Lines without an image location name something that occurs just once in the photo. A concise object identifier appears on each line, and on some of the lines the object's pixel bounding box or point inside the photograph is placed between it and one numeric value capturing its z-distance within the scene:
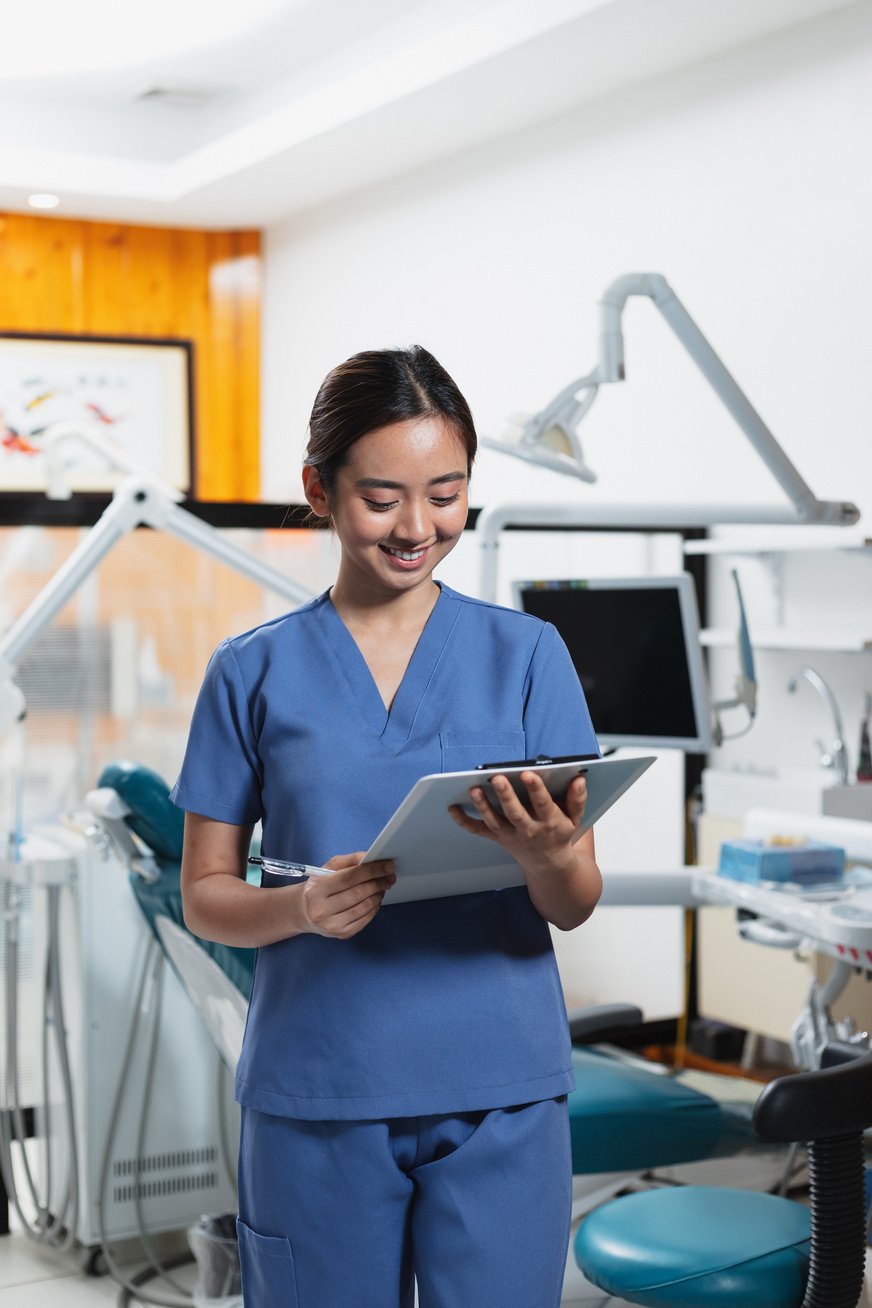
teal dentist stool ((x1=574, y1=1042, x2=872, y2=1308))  1.62
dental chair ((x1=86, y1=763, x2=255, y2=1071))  2.21
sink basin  3.28
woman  1.13
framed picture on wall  5.60
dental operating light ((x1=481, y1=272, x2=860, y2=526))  2.49
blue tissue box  2.29
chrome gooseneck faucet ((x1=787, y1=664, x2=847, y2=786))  3.20
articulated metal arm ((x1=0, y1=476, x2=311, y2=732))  2.42
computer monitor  2.66
